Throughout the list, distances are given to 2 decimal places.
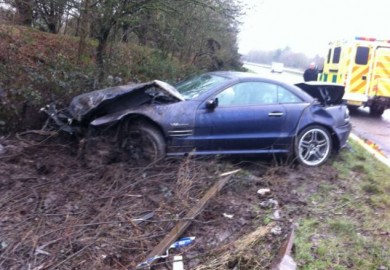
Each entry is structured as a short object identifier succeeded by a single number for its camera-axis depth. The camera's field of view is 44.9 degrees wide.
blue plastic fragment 3.99
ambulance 14.32
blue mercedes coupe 6.31
